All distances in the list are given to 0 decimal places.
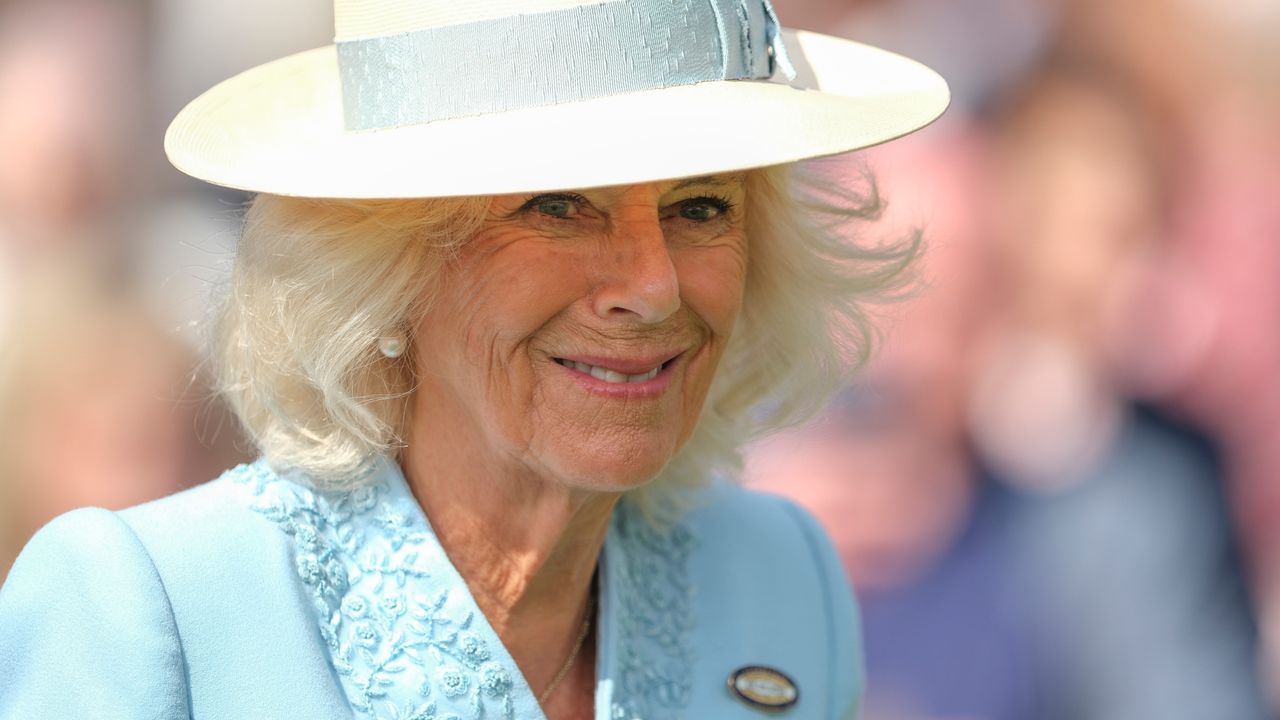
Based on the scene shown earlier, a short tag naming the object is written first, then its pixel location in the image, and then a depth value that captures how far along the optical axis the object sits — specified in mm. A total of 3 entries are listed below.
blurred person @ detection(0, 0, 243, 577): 8422
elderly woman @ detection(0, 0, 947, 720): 4070
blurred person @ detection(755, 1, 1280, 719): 8437
